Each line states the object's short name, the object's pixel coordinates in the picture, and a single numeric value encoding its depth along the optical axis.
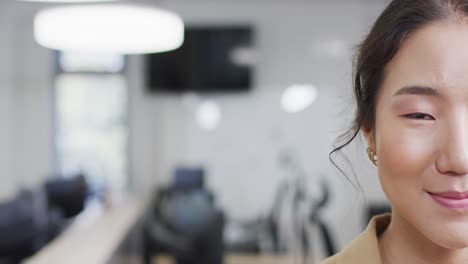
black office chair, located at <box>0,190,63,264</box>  3.03
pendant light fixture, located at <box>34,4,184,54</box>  2.17
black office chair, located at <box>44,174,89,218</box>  4.40
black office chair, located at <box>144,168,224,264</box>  3.30
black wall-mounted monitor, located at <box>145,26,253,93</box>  5.80
